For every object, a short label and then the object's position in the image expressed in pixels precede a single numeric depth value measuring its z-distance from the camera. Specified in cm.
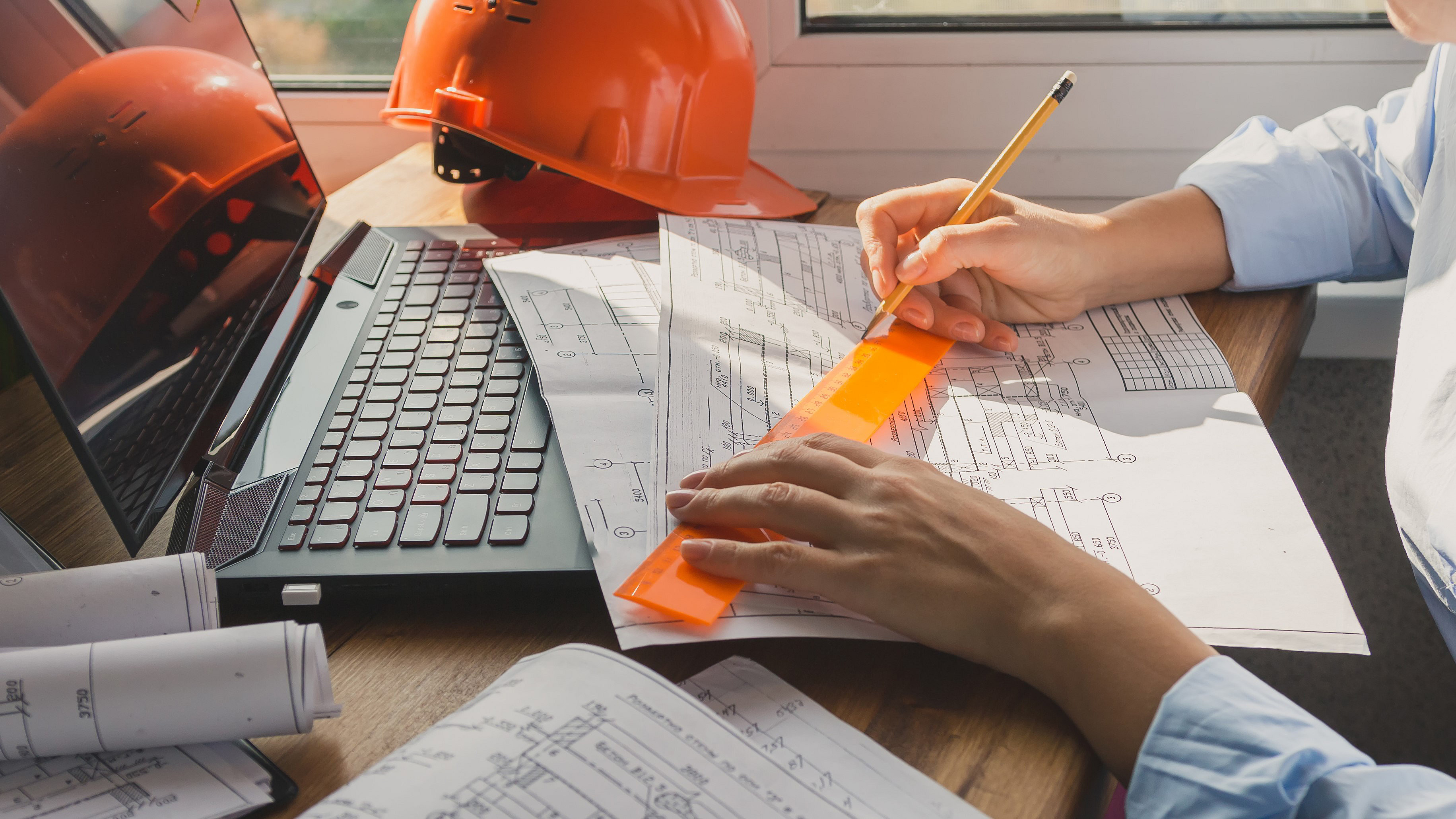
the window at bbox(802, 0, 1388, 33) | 97
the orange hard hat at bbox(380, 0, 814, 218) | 79
